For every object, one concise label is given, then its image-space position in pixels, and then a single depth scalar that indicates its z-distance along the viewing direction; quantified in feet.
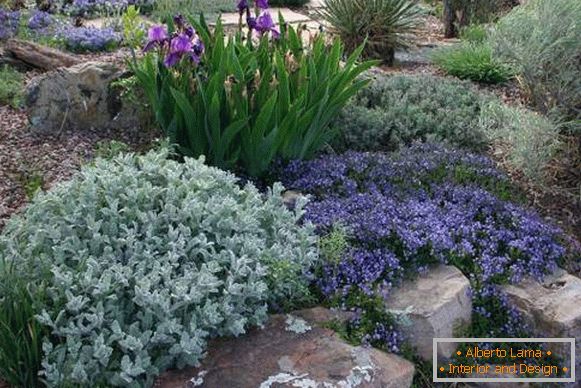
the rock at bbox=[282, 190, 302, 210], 12.05
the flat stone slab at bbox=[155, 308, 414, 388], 8.48
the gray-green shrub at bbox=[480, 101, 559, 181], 13.99
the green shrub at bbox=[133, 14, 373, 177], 12.76
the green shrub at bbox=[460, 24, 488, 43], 25.33
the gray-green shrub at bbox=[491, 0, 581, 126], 14.97
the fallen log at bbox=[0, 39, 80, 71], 19.39
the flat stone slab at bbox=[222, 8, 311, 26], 30.99
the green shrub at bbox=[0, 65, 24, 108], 17.20
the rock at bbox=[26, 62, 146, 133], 15.49
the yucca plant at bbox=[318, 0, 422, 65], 23.43
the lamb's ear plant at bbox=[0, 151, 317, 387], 8.32
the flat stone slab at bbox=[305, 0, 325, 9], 37.27
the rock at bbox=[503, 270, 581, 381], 10.27
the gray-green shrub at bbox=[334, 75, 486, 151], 15.53
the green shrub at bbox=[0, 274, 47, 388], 8.47
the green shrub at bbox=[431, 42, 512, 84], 20.33
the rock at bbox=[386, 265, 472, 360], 9.84
